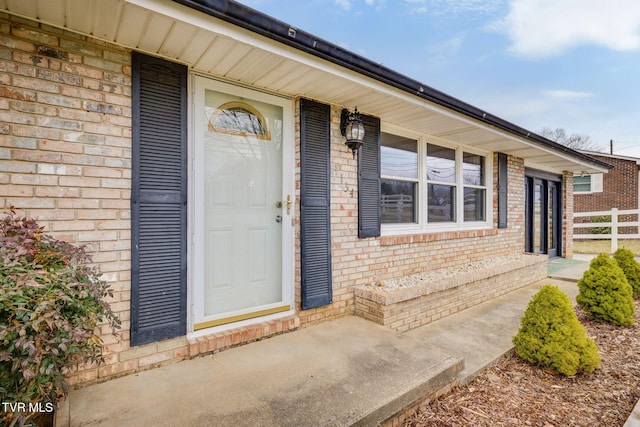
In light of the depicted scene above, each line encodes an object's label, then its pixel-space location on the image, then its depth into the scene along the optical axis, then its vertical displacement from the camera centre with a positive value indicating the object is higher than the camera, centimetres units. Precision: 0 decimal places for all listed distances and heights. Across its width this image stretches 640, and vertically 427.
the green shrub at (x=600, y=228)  1379 -62
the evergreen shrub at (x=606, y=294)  385 -101
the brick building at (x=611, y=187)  1373 +124
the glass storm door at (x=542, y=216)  773 -6
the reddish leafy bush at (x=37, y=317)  116 -43
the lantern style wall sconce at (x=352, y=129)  345 +94
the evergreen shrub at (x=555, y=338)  269 -111
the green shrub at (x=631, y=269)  511 -90
